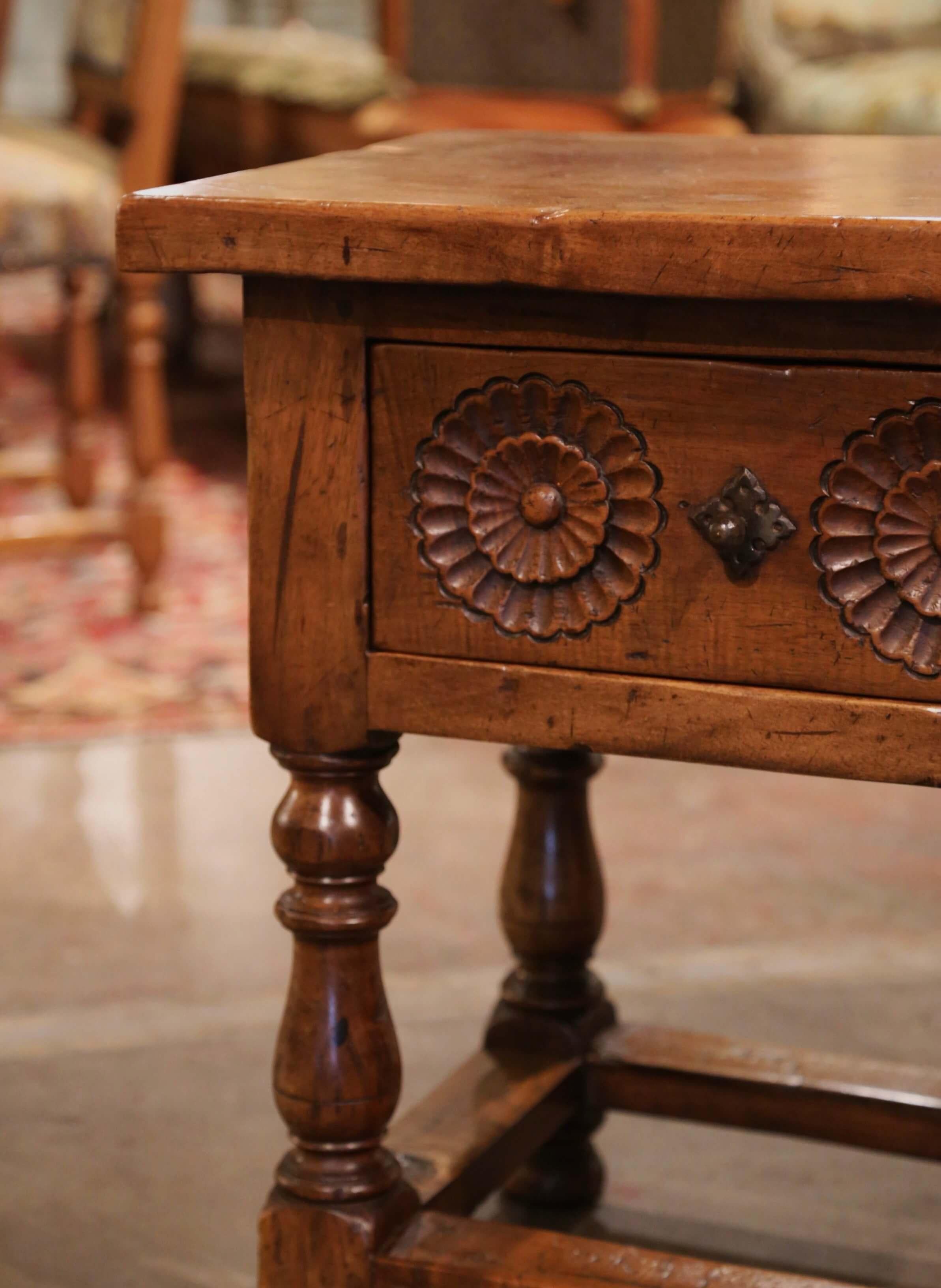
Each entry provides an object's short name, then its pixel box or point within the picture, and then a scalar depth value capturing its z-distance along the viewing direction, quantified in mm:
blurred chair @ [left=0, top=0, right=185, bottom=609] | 5275
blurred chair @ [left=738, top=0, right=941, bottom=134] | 6105
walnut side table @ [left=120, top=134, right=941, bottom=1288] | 1703
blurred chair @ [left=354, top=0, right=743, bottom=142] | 6851
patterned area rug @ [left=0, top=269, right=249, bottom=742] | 5237
